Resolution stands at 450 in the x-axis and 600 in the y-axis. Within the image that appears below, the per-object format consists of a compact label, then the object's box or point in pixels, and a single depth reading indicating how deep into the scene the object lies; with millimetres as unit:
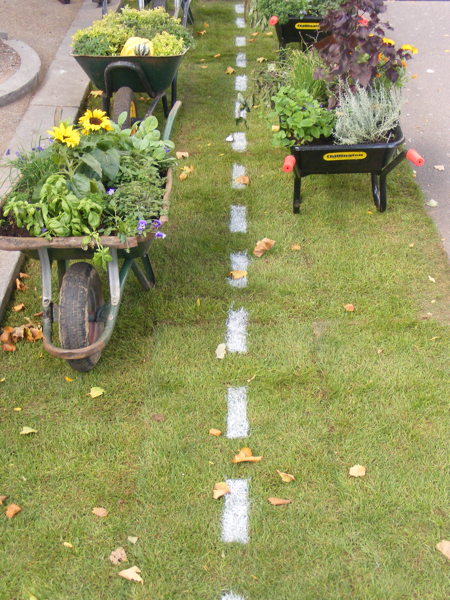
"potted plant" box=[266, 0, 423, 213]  4824
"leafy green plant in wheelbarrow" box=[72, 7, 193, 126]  5531
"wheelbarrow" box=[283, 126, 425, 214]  4734
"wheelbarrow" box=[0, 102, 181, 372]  3416
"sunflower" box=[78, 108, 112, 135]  3684
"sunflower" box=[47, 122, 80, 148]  3473
